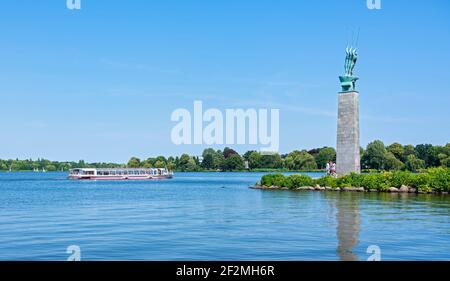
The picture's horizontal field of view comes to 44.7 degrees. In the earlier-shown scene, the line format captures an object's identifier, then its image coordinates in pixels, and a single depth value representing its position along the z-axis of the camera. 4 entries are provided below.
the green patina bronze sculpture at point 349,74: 49.59
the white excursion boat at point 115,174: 98.16
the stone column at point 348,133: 49.00
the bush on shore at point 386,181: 44.31
